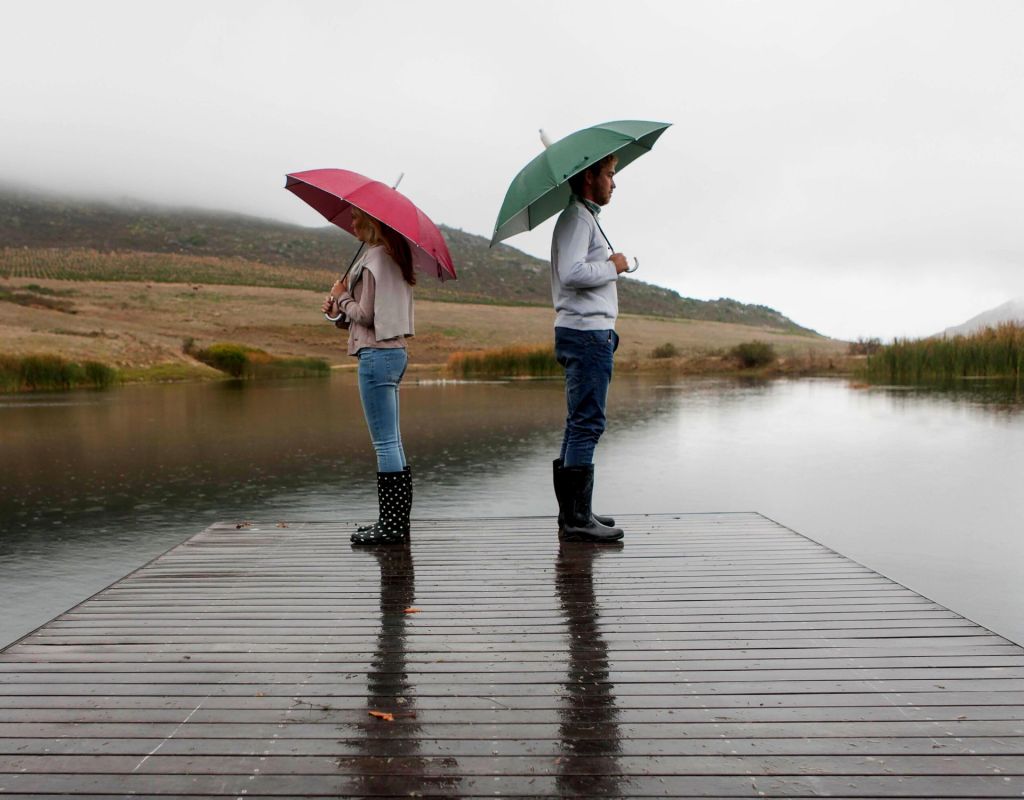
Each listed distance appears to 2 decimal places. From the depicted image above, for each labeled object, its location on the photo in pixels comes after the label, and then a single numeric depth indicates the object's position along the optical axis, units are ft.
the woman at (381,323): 13.01
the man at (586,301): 12.67
